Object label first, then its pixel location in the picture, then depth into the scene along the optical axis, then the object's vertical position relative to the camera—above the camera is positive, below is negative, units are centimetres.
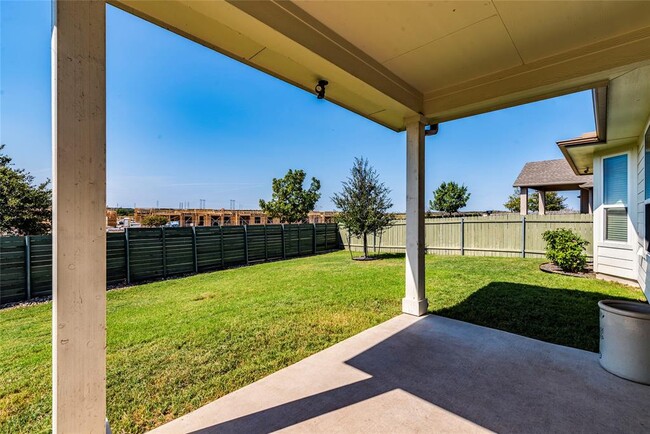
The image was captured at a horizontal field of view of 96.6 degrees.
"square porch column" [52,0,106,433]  125 +1
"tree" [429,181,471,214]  2972 +192
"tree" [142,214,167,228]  2297 -32
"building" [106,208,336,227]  2472 +15
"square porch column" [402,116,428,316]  385 +2
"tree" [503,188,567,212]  2756 +124
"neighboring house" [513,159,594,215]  1360 +167
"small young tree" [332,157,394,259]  1088 +56
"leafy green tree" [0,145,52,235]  811 +46
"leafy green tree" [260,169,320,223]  2220 +133
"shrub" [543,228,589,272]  683 -86
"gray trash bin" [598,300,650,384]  233 -106
